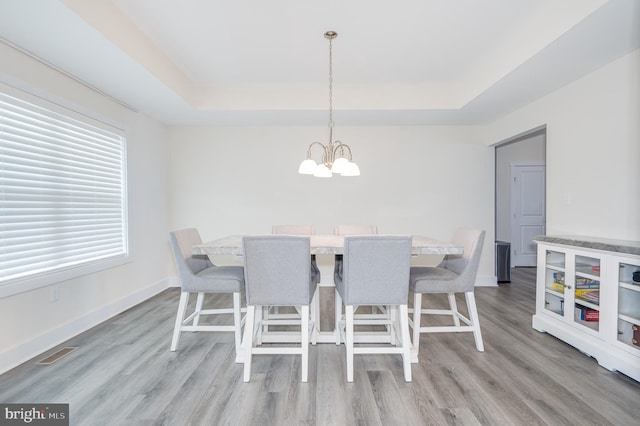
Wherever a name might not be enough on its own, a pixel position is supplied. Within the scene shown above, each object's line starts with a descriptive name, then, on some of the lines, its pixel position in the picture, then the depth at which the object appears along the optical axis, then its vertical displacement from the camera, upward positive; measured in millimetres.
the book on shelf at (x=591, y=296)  2259 -644
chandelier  2369 +343
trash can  4516 -790
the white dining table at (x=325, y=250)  2117 -276
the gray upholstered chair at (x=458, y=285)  2320 -562
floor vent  2221 -1096
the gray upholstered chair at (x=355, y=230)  3224 -213
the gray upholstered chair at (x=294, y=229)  3190 -207
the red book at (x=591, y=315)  2290 -786
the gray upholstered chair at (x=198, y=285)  2340 -580
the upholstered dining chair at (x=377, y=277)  1945 -434
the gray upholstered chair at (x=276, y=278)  1949 -441
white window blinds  2201 +158
